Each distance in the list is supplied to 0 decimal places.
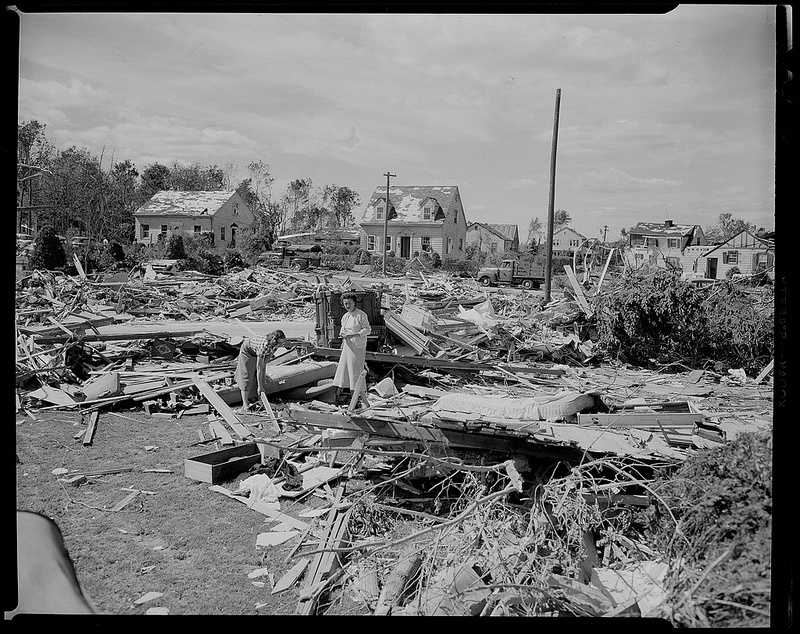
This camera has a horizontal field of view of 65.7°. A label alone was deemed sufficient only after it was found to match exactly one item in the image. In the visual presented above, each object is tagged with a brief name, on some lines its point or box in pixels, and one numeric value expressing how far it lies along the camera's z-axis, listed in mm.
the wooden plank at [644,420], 7203
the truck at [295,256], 40344
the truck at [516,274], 36219
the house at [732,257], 41719
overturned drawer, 7496
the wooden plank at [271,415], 9435
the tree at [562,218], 85100
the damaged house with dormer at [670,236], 60366
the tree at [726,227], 47362
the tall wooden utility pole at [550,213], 24666
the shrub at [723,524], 3957
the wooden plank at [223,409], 9319
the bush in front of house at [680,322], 15156
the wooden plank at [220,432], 9000
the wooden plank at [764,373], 13969
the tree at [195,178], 68500
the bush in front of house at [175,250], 37406
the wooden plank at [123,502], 6836
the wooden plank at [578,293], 18406
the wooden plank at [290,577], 5262
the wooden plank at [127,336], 13297
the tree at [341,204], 68688
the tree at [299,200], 65938
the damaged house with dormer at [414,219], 49625
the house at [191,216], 49344
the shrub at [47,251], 29656
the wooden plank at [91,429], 8986
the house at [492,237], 74000
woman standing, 9133
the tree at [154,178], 65688
